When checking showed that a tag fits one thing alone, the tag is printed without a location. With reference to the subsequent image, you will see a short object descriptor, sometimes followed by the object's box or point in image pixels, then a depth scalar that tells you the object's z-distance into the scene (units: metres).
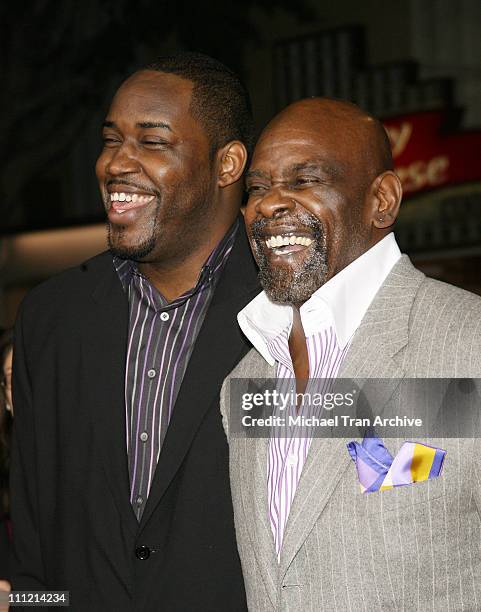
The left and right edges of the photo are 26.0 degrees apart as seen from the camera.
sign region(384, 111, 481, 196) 7.54
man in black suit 2.32
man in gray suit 1.82
